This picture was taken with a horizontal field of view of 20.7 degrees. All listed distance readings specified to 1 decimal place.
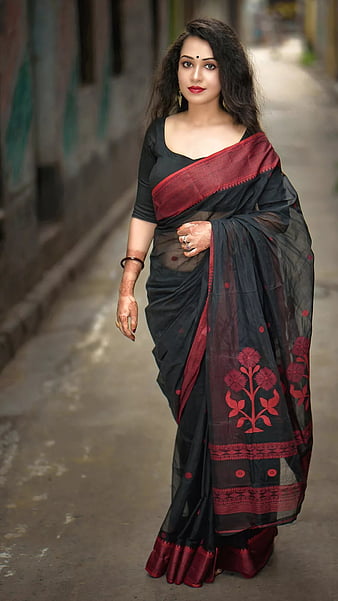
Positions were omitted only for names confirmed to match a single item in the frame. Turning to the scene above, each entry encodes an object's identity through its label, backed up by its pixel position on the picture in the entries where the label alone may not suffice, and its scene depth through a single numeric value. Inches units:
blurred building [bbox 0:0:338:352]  234.5
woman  117.8
